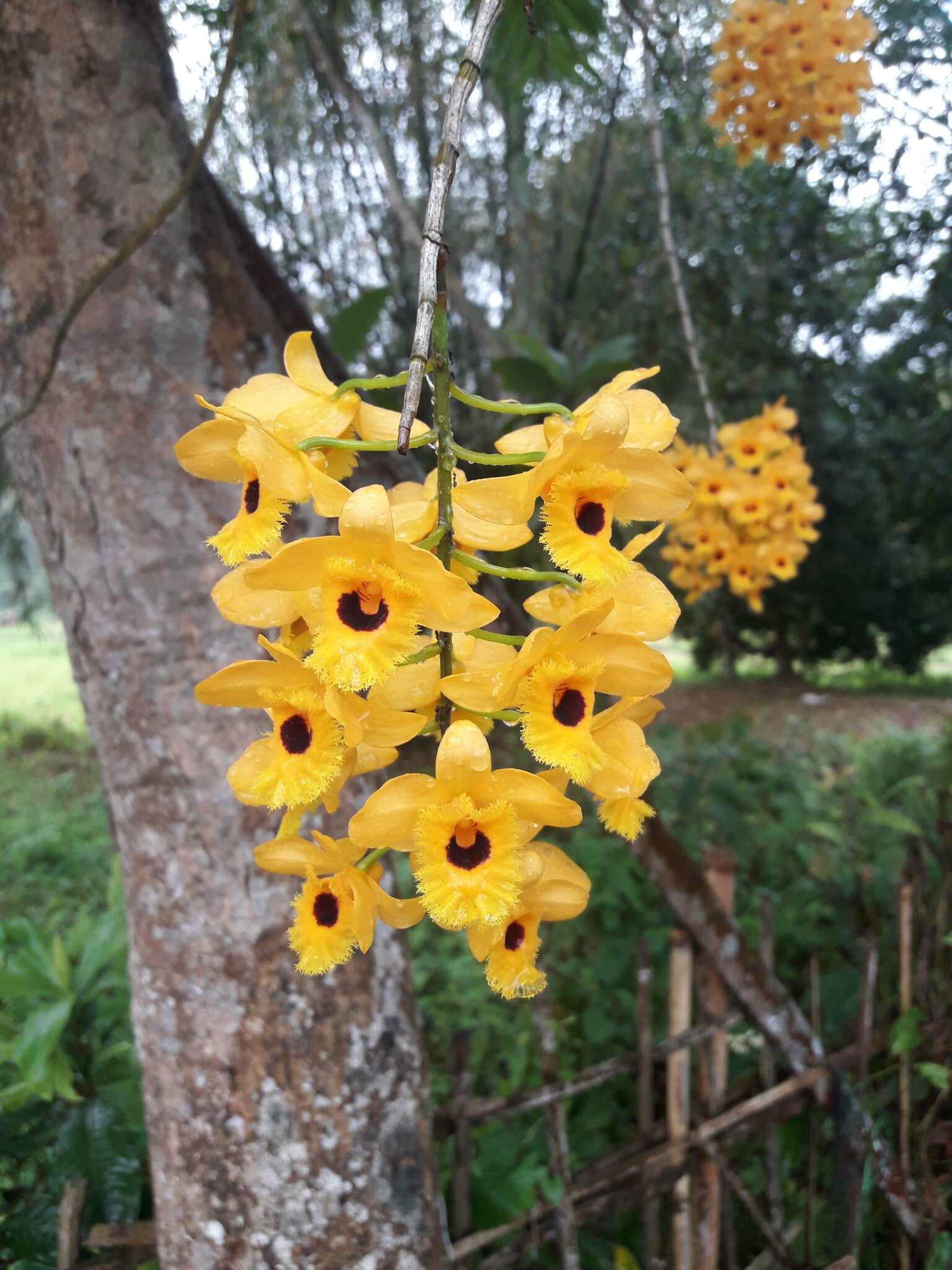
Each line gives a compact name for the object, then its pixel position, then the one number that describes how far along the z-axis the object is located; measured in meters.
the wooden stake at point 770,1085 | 0.57
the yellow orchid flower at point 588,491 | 0.23
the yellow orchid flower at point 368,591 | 0.21
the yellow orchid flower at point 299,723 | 0.22
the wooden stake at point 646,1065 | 0.53
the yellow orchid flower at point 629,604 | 0.24
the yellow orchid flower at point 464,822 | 0.21
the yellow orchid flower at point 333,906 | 0.25
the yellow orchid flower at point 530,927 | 0.24
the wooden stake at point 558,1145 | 0.49
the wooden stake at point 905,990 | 0.61
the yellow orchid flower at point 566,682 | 0.22
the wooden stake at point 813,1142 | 0.56
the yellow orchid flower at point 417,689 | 0.23
